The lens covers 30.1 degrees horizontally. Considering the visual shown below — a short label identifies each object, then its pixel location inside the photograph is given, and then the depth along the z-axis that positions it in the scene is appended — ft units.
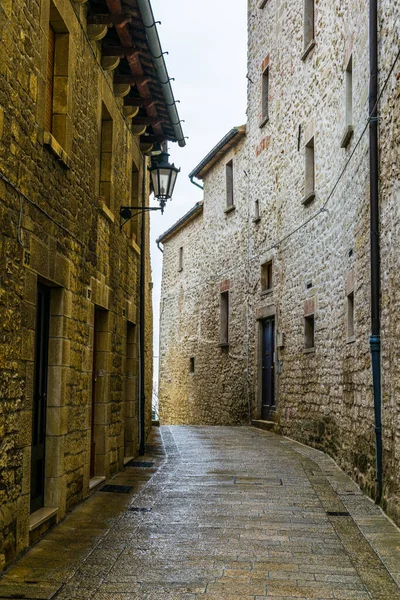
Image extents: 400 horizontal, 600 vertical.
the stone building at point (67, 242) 16.31
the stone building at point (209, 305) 59.06
